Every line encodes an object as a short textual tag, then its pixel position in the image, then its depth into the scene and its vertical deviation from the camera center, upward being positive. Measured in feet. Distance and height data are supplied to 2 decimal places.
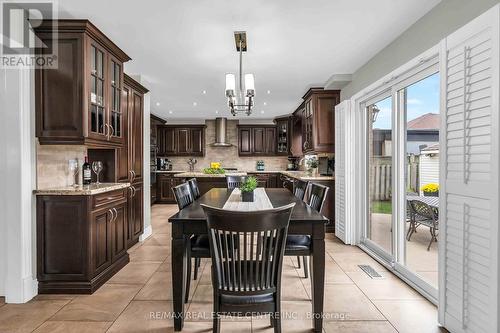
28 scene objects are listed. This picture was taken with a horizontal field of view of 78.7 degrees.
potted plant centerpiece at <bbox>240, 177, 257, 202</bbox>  9.31 -0.80
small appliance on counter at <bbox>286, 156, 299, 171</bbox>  28.76 -0.10
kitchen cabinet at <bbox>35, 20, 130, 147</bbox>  8.92 +2.21
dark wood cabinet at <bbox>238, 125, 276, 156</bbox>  28.84 +2.18
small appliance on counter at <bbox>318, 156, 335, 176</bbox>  18.28 -0.18
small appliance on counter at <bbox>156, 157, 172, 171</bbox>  28.40 -0.11
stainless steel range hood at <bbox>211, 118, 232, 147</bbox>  28.40 +2.89
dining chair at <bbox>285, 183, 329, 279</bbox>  7.66 -2.06
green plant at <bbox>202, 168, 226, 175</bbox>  20.52 -0.56
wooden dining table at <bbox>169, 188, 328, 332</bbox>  6.90 -1.97
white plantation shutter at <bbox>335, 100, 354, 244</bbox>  14.51 -0.34
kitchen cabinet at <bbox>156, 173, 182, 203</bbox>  27.73 -2.21
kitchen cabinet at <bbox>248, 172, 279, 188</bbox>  27.91 -1.47
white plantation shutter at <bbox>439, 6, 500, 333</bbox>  5.68 -0.28
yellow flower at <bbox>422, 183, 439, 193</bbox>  9.46 -0.78
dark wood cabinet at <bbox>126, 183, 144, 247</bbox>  13.16 -2.31
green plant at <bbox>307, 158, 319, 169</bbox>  19.69 +0.00
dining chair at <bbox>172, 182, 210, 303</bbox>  7.77 -2.12
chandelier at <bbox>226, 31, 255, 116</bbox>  10.07 +2.86
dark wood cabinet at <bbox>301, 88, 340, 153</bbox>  16.79 +2.49
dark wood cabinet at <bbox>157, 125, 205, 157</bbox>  29.04 +2.18
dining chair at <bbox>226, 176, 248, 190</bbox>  15.19 -0.91
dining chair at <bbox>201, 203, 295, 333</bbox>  5.56 -1.94
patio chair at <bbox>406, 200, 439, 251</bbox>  10.25 -1.89
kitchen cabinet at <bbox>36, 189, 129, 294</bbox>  8.88 -2.39
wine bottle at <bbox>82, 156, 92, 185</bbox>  10.59 -0.36
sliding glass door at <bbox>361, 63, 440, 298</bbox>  9.20 -0.44
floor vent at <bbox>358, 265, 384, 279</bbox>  10.50 -3.89
